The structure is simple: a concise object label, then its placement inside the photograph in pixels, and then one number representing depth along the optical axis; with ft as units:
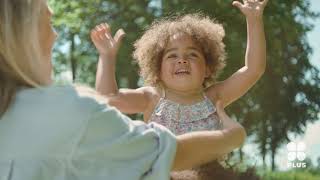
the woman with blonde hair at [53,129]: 2.83
